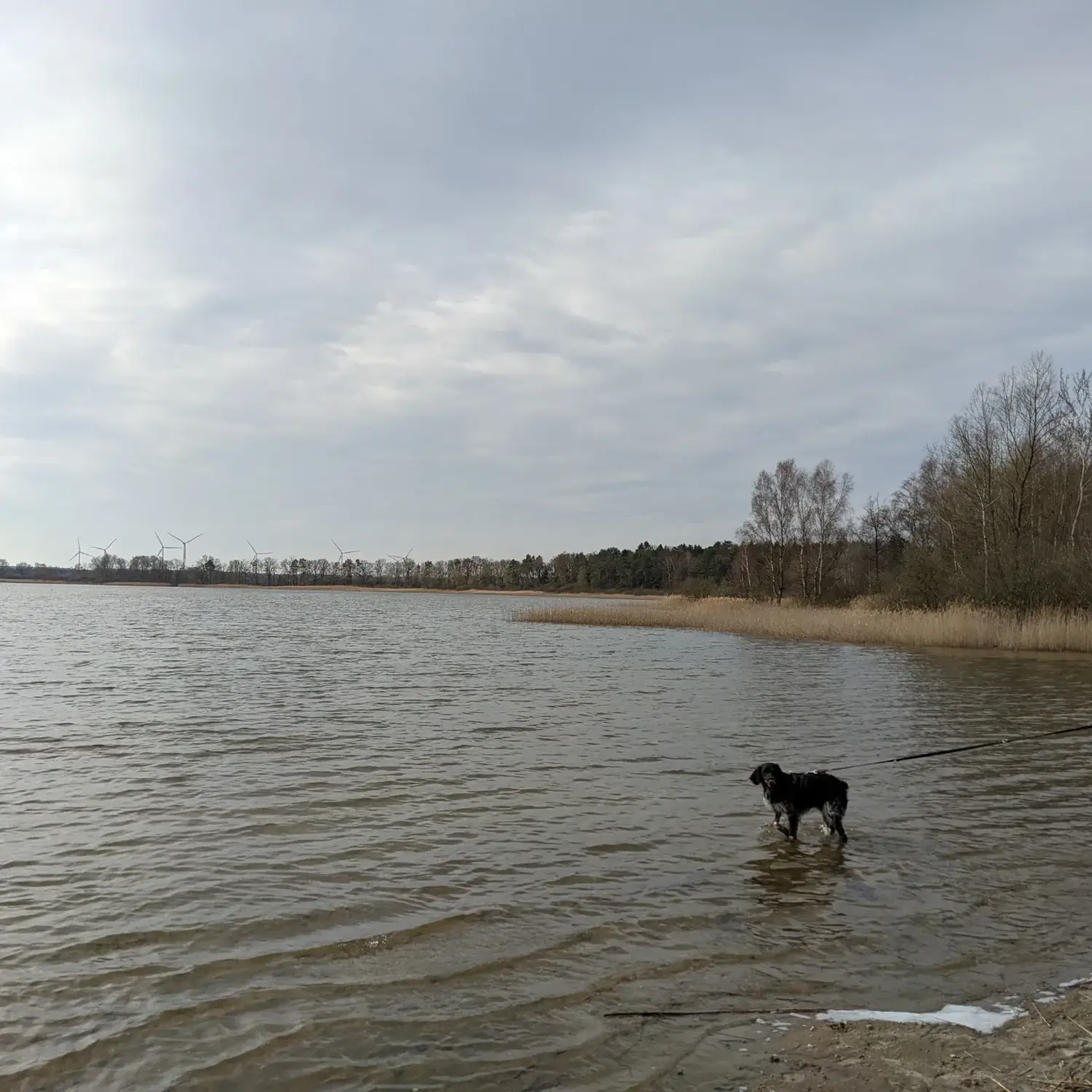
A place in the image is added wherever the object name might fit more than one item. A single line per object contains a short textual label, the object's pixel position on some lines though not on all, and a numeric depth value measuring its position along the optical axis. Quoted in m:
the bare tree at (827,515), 63.97
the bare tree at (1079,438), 36.56
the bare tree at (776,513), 65.12
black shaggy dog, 7.73
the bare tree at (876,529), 75.19
